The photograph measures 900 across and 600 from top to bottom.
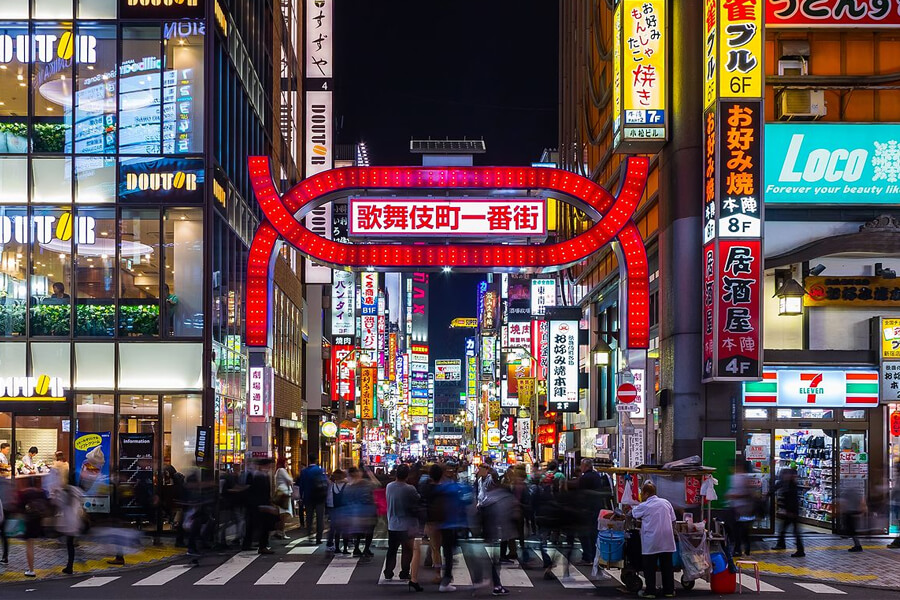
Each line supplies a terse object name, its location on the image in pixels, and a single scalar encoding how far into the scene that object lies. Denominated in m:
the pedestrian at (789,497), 23.67
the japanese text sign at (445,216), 27.41
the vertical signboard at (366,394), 87.19
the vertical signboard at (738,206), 26.05
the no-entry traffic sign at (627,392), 24.47
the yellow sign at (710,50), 26.45
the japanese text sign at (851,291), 28.42
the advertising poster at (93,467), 24.36
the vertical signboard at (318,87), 51.91
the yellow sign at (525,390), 69.88
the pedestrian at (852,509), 24.34
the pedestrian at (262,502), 23.53
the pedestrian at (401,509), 19.00
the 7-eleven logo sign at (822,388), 28.16
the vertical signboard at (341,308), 68.12
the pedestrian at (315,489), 25.69
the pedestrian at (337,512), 22.31
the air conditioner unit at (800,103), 28.64
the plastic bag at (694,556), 17.73
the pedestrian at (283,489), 28.12
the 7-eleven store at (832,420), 28.06
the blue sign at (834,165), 28.30
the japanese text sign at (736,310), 26.02
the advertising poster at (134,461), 28.78
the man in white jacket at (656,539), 16.75
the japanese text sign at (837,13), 28.44
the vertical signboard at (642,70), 28.25
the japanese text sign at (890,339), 27.95
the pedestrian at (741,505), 22.05
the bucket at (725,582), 17.80
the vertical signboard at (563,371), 48.12
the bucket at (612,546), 19.08
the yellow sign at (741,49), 26.23
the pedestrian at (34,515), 19.67
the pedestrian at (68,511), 19.56
